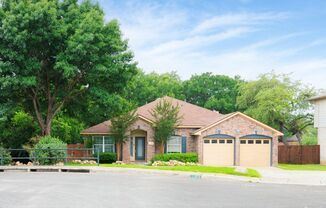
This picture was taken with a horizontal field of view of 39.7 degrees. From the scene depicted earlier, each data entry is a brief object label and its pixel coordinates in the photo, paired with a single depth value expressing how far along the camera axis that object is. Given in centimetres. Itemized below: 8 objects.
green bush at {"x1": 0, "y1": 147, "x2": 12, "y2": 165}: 2766
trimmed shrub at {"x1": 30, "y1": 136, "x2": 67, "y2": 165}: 2730
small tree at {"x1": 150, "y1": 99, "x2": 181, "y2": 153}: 3378
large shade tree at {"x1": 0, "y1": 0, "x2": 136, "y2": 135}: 2788
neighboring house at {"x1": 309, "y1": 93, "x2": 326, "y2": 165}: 3922
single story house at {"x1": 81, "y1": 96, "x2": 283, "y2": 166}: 3416
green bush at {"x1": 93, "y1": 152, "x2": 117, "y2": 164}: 3356
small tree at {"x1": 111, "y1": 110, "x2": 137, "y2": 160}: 3384
